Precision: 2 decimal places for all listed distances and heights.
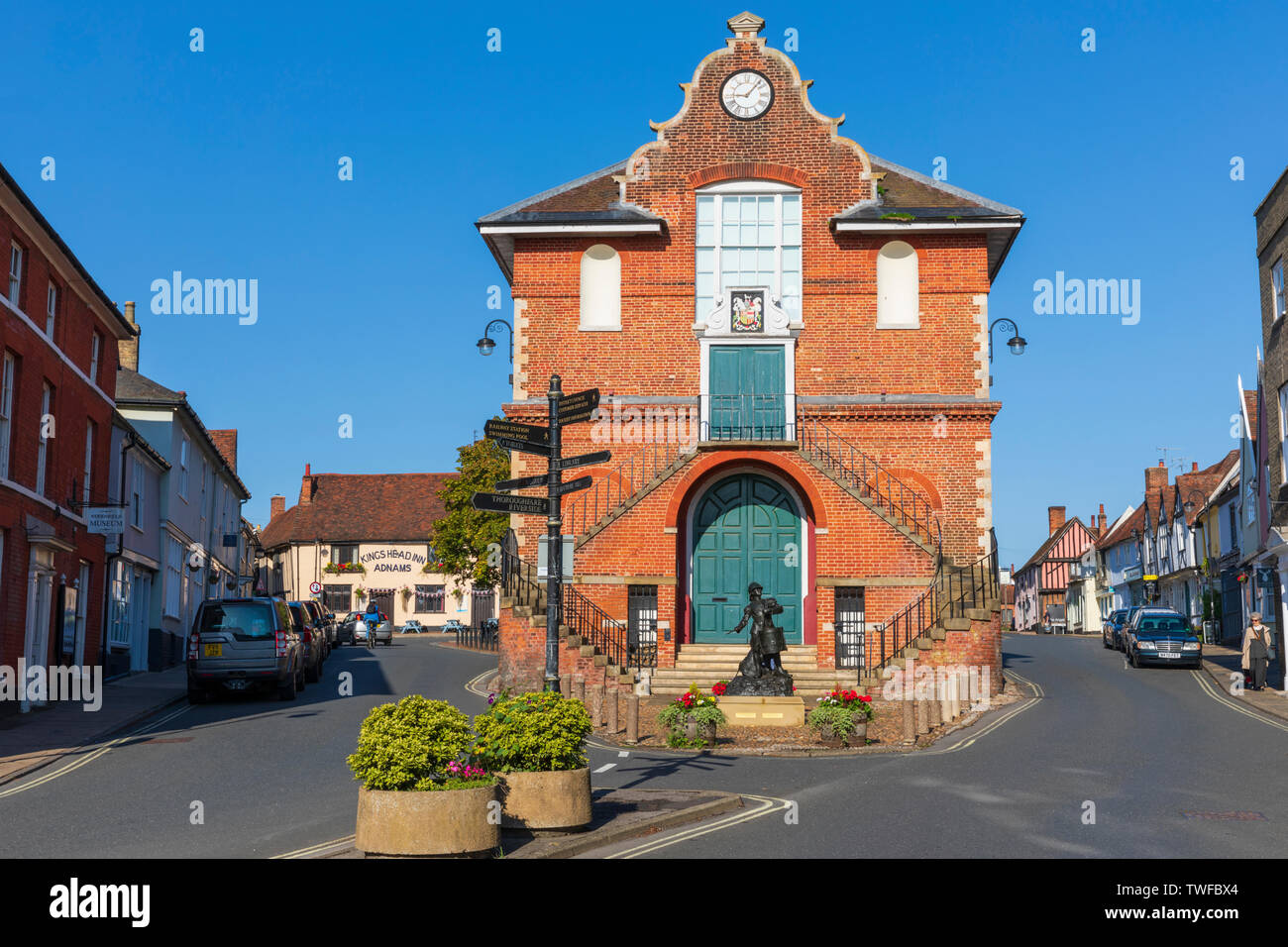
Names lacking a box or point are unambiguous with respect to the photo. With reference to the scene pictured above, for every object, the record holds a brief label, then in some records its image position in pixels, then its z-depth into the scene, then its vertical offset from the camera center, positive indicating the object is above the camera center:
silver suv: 22.66 -0.83
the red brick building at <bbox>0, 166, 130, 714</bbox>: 21.03 +3.01
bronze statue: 20.17 -0.89
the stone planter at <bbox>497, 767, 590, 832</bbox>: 10.29 -1.63
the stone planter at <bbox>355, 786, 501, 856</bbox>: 8.89 -1.56
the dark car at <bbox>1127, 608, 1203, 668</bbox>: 31.92 -1.09
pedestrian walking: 25.95 -1.05
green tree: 51.34 +3.34
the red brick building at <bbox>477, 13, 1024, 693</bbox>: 26.42 +5.44
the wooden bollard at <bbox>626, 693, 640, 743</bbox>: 18.64 -1.75
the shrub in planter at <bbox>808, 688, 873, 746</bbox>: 18.08 -1.67
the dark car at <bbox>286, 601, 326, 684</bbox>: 27.56 -0.94
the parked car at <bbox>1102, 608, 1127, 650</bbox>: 41.03 -0.91
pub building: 76.94 +2.28
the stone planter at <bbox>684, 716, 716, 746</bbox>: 18.36 -1.87
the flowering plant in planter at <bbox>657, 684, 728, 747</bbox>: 18.28 -1.73
